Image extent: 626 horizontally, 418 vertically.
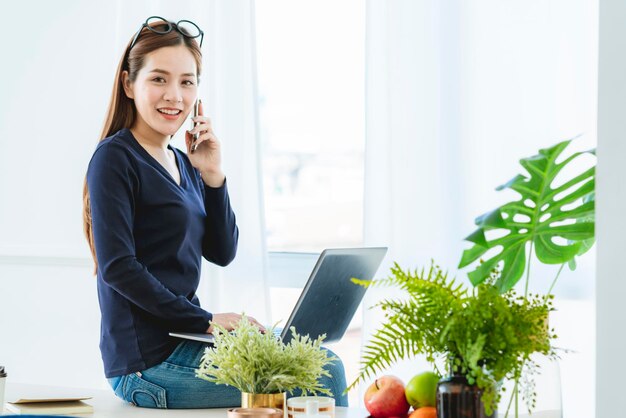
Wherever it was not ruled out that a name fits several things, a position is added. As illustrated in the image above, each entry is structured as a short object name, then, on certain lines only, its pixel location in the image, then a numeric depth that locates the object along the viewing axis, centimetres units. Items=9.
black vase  209
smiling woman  264
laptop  253
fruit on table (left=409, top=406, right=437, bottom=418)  220
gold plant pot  232
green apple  225
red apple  230
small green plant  233
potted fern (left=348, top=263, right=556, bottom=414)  206
